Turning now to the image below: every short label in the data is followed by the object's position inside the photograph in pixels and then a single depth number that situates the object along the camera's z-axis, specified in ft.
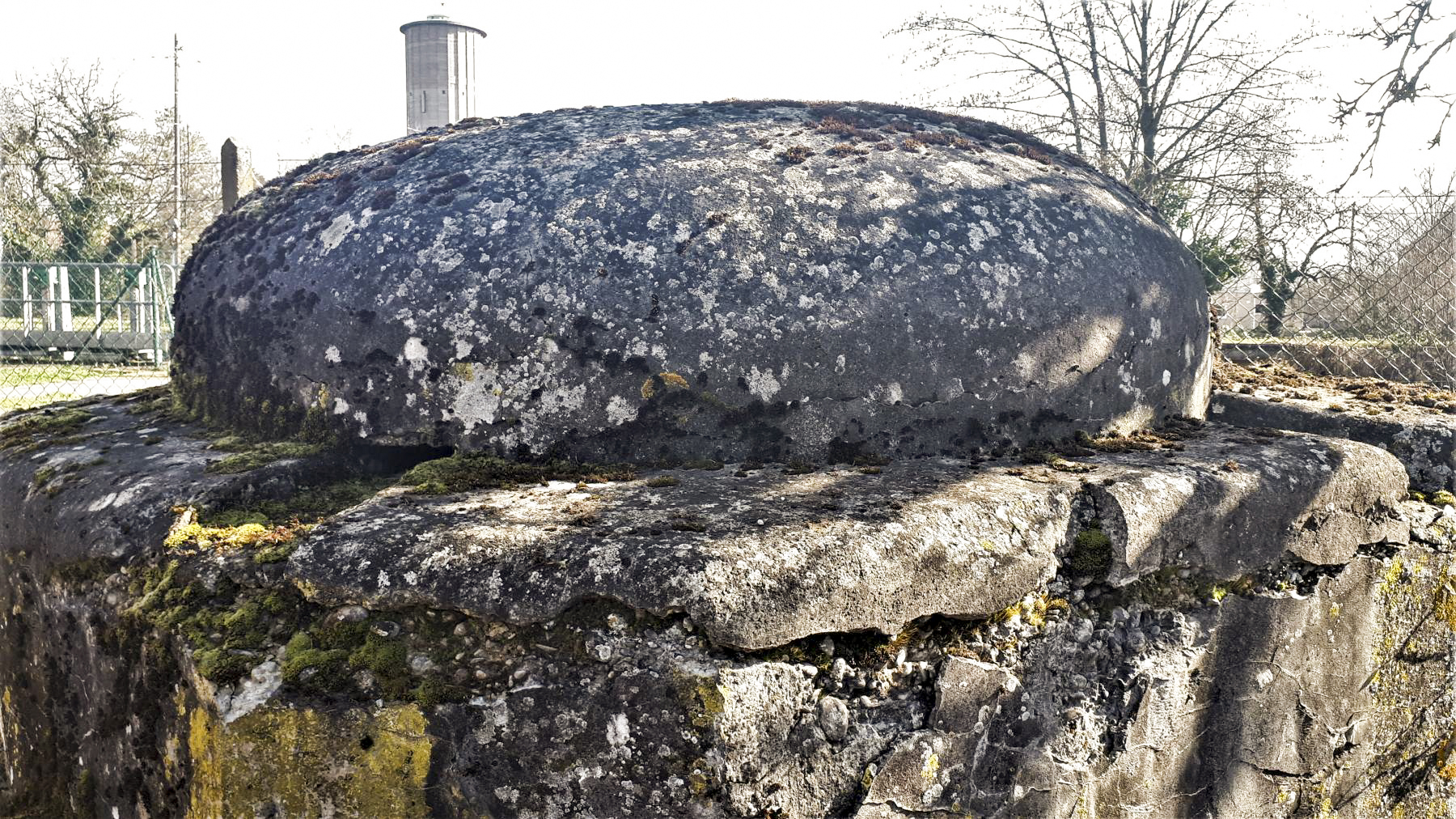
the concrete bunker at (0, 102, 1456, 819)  5.33
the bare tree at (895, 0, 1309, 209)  41.57
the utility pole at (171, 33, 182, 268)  60.23
